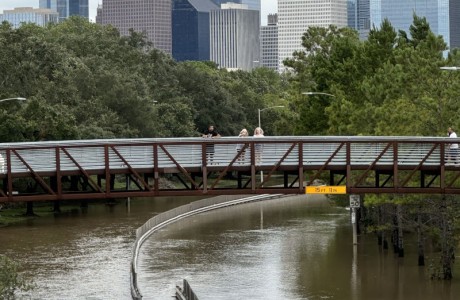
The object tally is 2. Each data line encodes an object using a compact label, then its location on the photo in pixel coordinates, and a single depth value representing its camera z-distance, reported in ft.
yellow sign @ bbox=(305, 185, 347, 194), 214.44
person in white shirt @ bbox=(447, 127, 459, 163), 221.66
